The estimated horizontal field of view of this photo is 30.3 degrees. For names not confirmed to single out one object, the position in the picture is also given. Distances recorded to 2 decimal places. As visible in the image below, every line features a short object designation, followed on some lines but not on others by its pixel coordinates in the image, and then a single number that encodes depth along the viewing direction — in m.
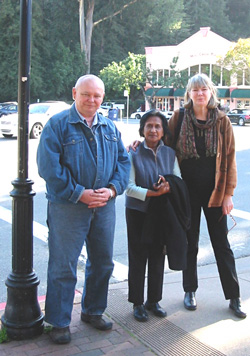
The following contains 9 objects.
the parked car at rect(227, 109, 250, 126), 37.16
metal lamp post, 3.27
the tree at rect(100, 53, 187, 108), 54.66
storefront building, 55.28
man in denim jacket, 3.15
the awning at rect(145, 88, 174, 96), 59.94
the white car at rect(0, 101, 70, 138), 19.30
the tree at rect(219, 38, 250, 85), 45.00
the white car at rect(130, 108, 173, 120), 49.32
